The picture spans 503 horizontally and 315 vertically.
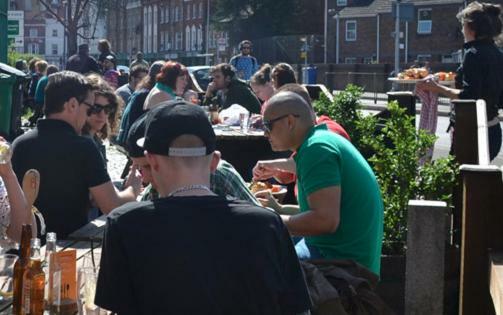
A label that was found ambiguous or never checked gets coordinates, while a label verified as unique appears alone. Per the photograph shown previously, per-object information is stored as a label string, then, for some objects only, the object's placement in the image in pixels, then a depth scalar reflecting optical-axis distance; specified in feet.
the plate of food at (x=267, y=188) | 27.51
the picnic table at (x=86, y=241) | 19.85
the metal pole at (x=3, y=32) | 61.18
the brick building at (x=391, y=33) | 269.36
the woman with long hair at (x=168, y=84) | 43.12
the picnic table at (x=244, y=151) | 45.27
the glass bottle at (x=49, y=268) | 15.56
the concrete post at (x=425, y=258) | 22.58
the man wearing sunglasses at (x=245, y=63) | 84.76
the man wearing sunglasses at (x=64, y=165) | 22.76
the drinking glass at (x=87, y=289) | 15.06
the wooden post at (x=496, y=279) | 20.91
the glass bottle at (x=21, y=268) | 14.88
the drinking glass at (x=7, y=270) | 16.74
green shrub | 28.23
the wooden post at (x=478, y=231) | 22.90
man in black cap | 12.19
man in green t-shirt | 19.66
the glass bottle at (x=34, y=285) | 14.63
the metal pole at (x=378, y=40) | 284.99
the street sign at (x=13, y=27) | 103.77
